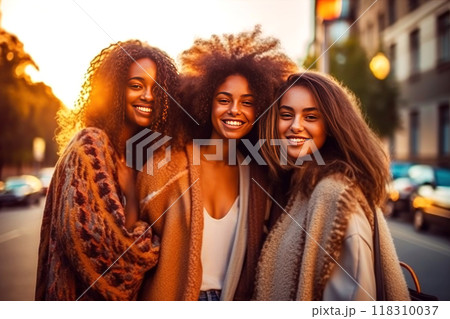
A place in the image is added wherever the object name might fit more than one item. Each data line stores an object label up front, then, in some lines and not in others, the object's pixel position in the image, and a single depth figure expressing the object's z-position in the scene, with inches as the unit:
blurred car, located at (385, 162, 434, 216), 307.0
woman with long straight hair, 67.8
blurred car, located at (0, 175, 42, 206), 174.7
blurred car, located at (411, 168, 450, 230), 220.7
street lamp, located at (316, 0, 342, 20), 140.1
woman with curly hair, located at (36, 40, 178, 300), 74.0
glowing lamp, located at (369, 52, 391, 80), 254.7
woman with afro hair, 79.9
